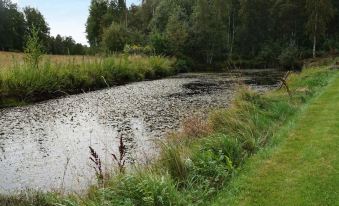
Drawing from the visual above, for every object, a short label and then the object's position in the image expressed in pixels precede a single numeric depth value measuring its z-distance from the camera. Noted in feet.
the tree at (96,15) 227.61
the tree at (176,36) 155.94
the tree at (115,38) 163.02
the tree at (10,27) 208.13
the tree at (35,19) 226.60
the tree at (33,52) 74.18
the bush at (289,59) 155.53
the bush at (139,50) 145.28
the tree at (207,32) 162.91
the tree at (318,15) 153.38
